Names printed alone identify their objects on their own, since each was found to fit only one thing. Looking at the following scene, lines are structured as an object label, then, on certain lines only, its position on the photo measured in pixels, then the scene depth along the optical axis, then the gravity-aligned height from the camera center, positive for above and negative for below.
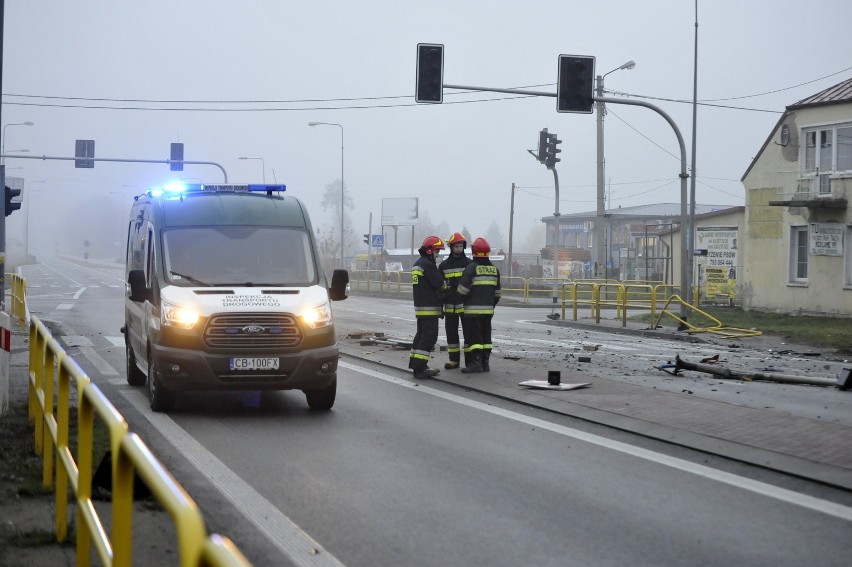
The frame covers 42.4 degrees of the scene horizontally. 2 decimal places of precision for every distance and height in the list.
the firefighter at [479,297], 14.02 -0.39
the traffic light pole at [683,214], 23.89 +1.30
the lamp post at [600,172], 35.75 +3.16
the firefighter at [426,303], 13.84 -0.47
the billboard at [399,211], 100.56 +5.02
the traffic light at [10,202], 19.36 +1.03
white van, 10.36 -0.33
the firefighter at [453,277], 14.38 -0.15
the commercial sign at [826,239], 31.64 +1.00
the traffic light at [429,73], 22.17 +3.90
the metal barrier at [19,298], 23.12 -0.87
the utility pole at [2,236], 19.12 +0.39
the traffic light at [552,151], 36.16 +3.89
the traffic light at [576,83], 22.48 +3.80
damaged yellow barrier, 24.27 -1.34
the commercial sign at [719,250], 42.50 +0.88
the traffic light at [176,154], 45.09 +4.39
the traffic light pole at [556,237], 40.03 +1.23
